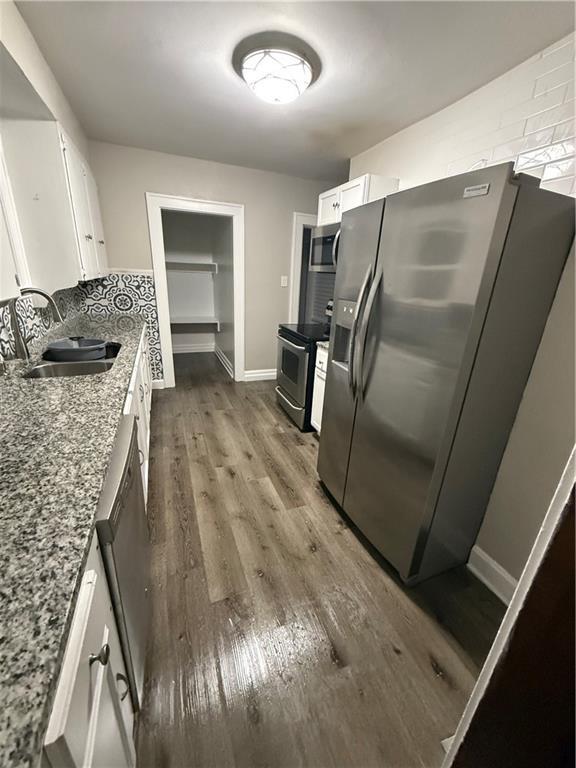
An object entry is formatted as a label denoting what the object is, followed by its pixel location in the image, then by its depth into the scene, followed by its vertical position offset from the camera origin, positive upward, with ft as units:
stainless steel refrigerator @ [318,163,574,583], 3.46 -0.76
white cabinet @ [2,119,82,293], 5.10 +1.08
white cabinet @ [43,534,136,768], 1.34 -2.28
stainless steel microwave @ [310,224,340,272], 7.88 +0.74
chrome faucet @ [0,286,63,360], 4.92 -1.06
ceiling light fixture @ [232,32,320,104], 4.79 +3.27
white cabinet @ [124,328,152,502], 4.71 -2.49
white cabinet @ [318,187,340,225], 8.80 +1.98
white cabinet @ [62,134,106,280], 6.16 +1.20
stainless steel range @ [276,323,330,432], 8.80 -2.70
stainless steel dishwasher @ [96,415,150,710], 2.51 -2.61
